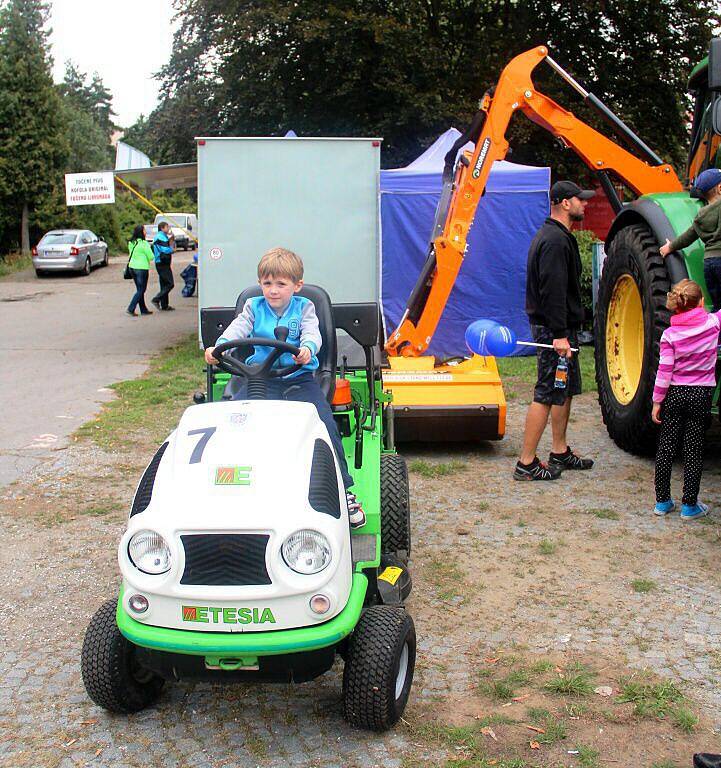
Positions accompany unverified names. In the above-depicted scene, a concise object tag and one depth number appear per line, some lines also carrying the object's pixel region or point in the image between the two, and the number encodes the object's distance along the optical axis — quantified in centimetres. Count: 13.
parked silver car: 2819
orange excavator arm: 788
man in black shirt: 634
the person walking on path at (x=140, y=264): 1739
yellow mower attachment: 708
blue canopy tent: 1167
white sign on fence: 1827
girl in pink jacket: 536
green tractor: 607
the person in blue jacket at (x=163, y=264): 1842
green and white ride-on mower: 303
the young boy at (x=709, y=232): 559
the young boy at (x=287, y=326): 387
